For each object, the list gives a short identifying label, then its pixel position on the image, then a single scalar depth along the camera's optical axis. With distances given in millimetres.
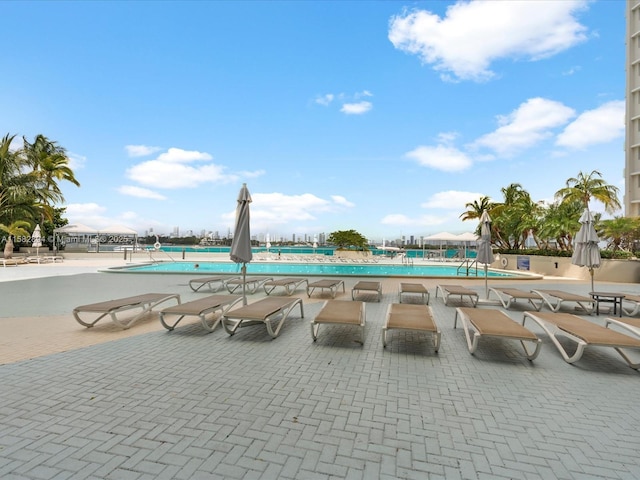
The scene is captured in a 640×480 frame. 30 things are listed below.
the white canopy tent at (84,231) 23062
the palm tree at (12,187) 18766
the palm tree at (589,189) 19438
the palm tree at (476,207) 26808
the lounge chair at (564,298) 6512
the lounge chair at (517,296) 7017
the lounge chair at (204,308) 4703
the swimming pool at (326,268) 15688
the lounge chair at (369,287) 7891
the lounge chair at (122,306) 4809
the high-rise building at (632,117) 27406
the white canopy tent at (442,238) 22156
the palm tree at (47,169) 21141
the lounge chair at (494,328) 3727
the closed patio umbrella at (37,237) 18766
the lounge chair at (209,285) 8905
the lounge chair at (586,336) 3486
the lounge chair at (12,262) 16314
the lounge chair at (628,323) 4087
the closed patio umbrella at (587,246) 6867
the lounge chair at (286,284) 8527
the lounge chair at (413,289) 7677
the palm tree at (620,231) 14266
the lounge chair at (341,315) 4328
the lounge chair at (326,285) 8203
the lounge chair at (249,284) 8747
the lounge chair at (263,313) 4555
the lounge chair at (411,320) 4043
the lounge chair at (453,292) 7432
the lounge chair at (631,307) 6345
